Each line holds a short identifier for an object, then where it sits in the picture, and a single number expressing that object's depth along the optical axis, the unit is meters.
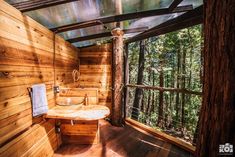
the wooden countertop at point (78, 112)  1.48
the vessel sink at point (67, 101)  1.88
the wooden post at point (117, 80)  2.39
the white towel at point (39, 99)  1.35
